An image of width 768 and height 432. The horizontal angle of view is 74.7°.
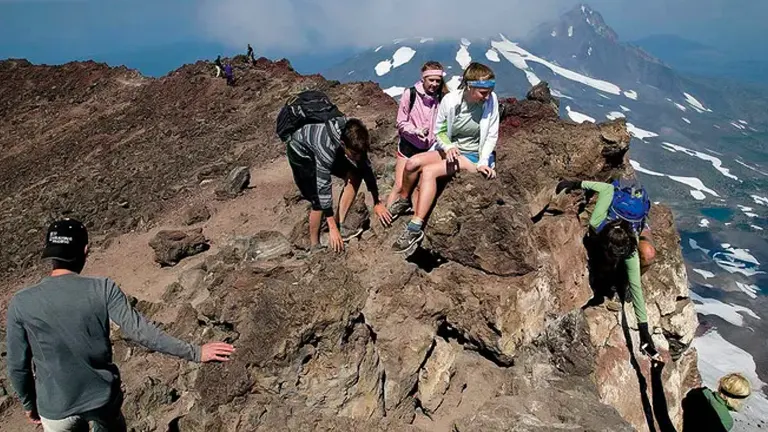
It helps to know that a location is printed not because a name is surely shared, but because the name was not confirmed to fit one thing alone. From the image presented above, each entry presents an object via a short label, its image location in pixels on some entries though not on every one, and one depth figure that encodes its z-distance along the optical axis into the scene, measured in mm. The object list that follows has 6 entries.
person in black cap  4324
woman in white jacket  7922
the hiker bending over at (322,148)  7551
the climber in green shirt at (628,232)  8242
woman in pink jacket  8953
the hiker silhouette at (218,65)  35219
